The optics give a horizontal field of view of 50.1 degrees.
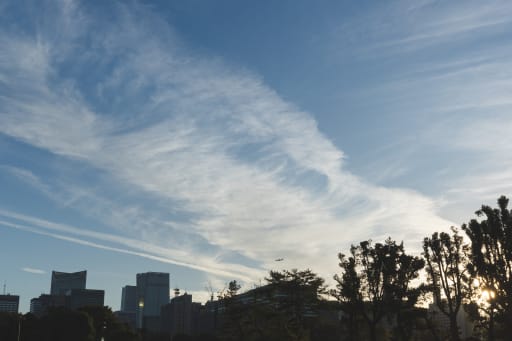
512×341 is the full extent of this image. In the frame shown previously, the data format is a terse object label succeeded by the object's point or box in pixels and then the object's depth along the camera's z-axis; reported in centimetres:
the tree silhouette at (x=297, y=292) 6197
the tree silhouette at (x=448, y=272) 4962
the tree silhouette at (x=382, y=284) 5231
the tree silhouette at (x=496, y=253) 4388
